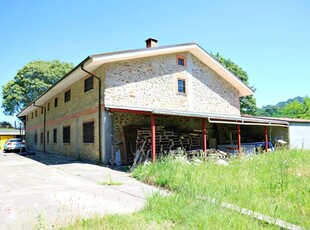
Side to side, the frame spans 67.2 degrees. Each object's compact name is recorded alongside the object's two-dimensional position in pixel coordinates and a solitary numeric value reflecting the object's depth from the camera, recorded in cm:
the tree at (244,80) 3469
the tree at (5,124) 5221
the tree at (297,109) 4577
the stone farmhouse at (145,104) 1199
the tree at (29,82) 3638
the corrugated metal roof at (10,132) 3496
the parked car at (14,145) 2498
